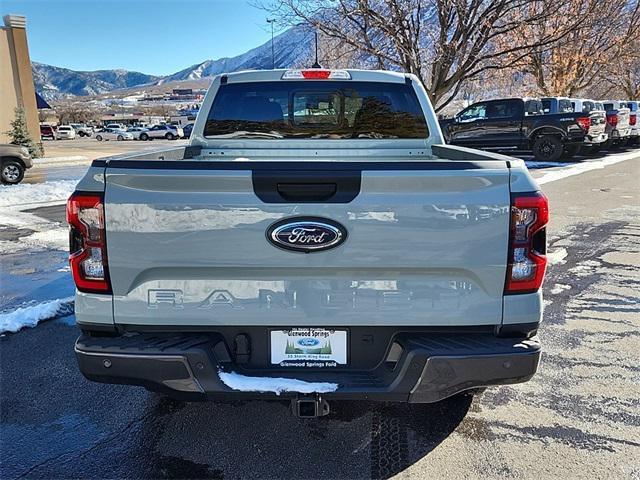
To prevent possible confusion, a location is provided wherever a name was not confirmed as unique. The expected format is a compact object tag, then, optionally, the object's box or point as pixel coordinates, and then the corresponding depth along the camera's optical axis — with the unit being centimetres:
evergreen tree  2316
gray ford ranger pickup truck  240
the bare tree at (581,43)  1864
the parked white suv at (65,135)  6525
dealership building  2481
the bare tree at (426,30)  1556
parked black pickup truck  1855
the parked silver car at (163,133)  5731
